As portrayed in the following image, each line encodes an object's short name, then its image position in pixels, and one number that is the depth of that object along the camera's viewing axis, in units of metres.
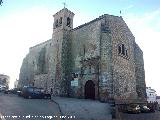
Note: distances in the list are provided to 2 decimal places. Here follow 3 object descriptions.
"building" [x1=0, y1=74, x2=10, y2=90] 43.92
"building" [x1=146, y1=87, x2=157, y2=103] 39.13
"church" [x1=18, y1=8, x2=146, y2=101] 14.73
